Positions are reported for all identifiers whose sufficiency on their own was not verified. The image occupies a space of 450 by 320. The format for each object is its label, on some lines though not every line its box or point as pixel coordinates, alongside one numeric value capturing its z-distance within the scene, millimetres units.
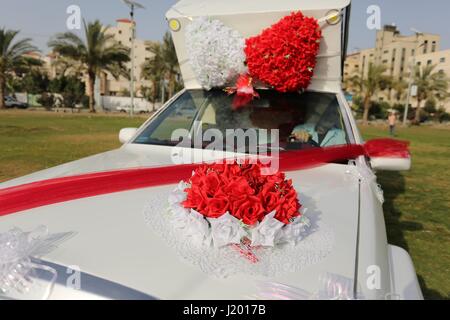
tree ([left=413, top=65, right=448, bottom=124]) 43516
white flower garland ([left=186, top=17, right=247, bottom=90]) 3109
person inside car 3014
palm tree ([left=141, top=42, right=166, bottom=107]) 37281
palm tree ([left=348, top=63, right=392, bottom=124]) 38406
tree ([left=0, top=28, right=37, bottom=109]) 30906
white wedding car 1203
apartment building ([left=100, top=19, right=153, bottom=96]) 71375
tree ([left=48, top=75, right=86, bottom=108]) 44809
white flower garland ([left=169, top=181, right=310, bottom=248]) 1456
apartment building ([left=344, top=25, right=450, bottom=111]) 73312
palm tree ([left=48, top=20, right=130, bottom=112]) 31031
